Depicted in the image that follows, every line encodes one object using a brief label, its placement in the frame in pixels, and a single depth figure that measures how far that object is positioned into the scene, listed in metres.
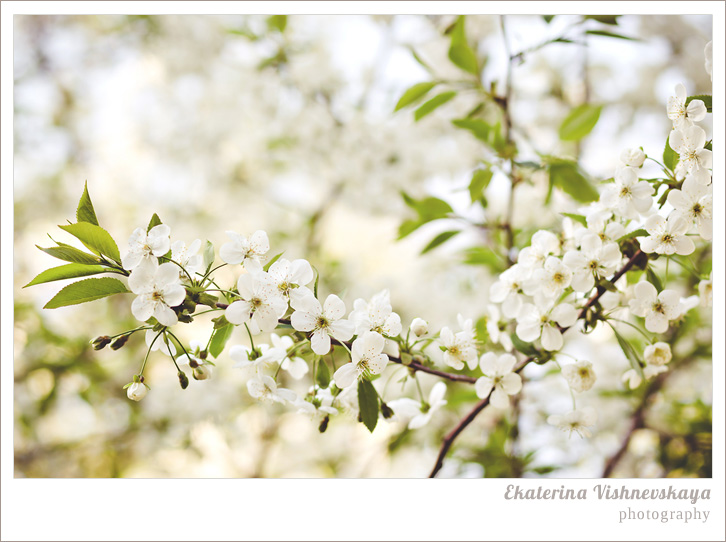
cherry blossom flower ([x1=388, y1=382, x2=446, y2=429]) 0.62
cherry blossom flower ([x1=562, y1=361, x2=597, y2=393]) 0.57
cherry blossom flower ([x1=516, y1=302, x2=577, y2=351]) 0.54
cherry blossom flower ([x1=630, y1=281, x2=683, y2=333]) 0.55
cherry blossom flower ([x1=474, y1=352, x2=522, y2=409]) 0.56
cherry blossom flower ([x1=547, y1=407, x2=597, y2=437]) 0.61
